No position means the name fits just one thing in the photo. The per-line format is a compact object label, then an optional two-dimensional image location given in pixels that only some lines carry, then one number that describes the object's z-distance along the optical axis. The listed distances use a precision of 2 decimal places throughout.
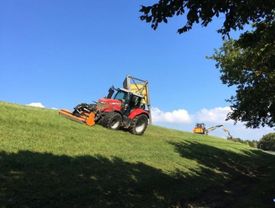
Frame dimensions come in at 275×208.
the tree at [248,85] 15.11
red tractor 12.80
